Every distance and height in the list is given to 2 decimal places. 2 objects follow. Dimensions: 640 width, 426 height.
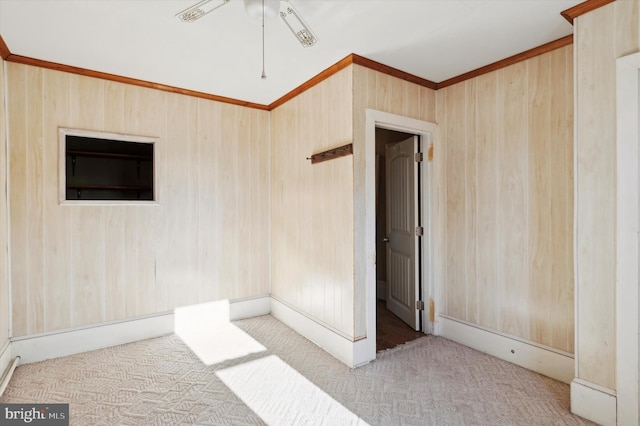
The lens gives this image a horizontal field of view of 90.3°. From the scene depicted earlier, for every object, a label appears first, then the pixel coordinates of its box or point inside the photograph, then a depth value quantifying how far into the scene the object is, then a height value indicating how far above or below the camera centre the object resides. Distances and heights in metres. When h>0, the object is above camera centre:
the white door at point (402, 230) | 3.55 -0.26
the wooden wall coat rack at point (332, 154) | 2.81 +0.53
